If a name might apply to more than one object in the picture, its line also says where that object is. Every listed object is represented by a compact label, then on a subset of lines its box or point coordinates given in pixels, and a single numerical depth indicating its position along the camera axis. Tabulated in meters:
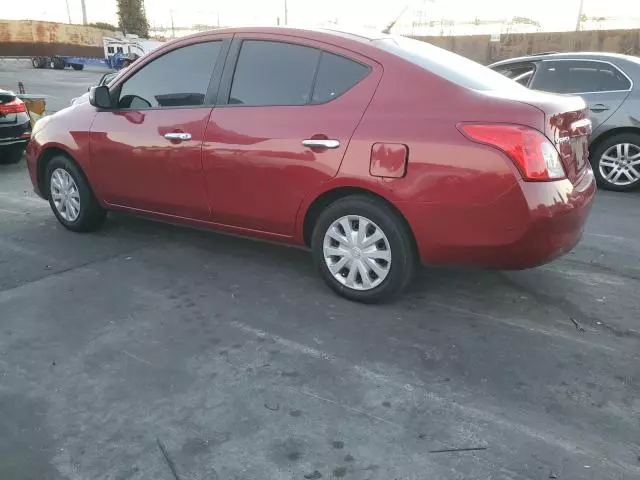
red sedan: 3.24
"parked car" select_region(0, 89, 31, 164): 8.12
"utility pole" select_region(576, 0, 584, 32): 38.86
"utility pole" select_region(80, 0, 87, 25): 58.54
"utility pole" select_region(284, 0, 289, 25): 47.79
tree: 58.78
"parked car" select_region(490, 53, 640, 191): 6.84
